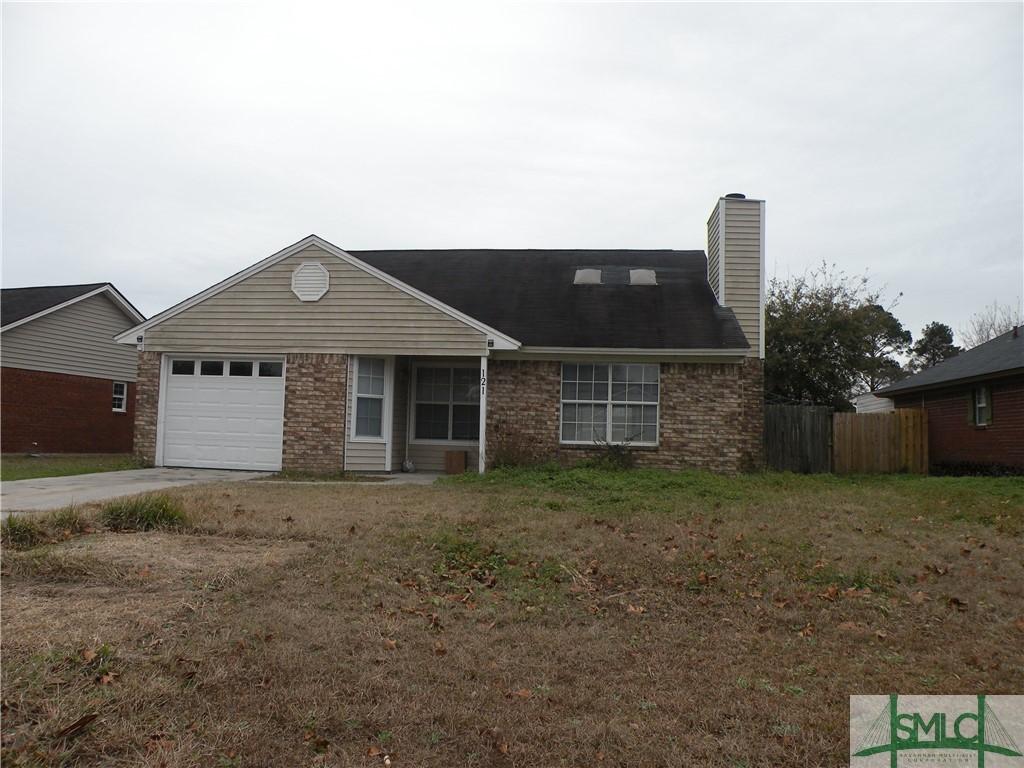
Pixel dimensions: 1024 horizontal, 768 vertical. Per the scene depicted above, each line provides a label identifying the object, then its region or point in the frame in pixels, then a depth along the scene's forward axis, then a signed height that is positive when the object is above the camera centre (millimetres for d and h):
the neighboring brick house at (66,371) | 21359 +1699
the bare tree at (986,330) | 44681 +7102
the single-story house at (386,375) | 15367 +1265
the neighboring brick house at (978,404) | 17703 +1135
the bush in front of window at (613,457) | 15248 -358
